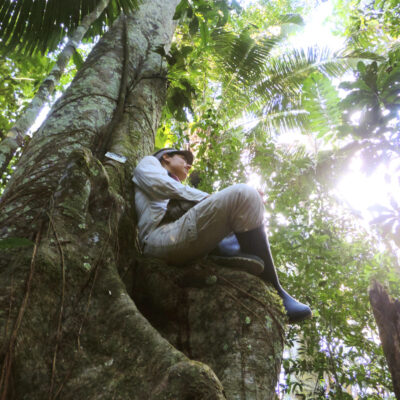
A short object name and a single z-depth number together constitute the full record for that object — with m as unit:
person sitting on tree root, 2.15
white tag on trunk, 2.75
